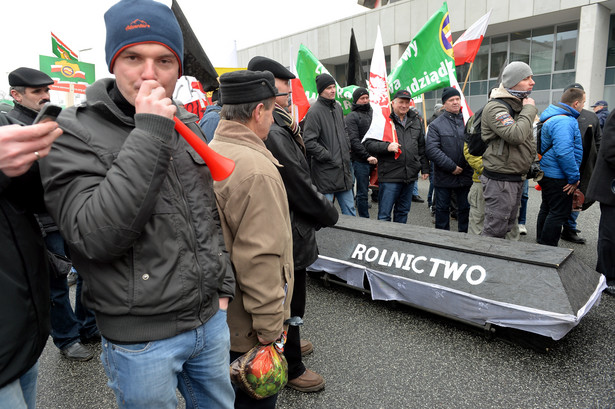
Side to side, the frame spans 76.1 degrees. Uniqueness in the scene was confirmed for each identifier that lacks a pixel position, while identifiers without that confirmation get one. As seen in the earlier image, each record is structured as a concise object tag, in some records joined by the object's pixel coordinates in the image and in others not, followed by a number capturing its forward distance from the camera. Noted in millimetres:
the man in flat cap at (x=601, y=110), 7777
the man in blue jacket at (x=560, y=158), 4324
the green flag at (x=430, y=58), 5746
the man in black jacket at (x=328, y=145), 4793
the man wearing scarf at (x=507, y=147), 3799
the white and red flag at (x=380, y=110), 5004
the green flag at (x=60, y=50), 7172
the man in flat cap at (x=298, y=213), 2186
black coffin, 2674
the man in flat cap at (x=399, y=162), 5195
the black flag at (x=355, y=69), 7855
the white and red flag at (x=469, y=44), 6222
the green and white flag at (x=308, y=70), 6852
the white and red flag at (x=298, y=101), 5449
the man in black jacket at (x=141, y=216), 1021
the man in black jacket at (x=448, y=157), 5066
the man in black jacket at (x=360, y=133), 5930
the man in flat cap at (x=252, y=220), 1592
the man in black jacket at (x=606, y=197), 3561
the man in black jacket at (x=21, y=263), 964
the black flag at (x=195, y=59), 3670
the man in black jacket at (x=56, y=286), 2886
